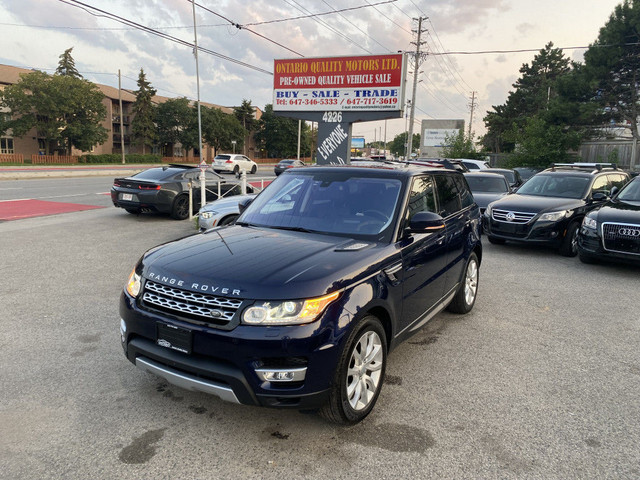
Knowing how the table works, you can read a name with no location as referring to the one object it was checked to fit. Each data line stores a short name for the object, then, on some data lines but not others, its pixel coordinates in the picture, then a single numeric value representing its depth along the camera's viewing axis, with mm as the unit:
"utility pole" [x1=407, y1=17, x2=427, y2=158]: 39469
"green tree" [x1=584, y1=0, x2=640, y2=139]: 32438
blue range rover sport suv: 2629
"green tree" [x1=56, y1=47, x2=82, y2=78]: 67125
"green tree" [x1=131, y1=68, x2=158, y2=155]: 63812
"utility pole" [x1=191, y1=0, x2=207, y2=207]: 12109
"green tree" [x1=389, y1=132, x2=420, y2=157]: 151212
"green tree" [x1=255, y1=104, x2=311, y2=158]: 83312
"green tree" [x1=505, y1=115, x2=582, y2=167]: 31870
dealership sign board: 13656
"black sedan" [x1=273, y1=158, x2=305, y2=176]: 39106
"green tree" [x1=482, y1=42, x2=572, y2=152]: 57500
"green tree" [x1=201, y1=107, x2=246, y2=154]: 66875
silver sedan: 8617
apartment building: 54269
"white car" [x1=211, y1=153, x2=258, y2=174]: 40500
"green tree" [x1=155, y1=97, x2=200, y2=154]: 65062
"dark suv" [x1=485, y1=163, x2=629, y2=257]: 8836
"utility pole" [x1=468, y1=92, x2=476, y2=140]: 83688
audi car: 7289
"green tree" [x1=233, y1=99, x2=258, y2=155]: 81375
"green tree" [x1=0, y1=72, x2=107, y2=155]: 49156
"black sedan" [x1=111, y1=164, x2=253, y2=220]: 11578
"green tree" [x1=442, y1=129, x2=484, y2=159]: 35781
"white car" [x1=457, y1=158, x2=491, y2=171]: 21844
